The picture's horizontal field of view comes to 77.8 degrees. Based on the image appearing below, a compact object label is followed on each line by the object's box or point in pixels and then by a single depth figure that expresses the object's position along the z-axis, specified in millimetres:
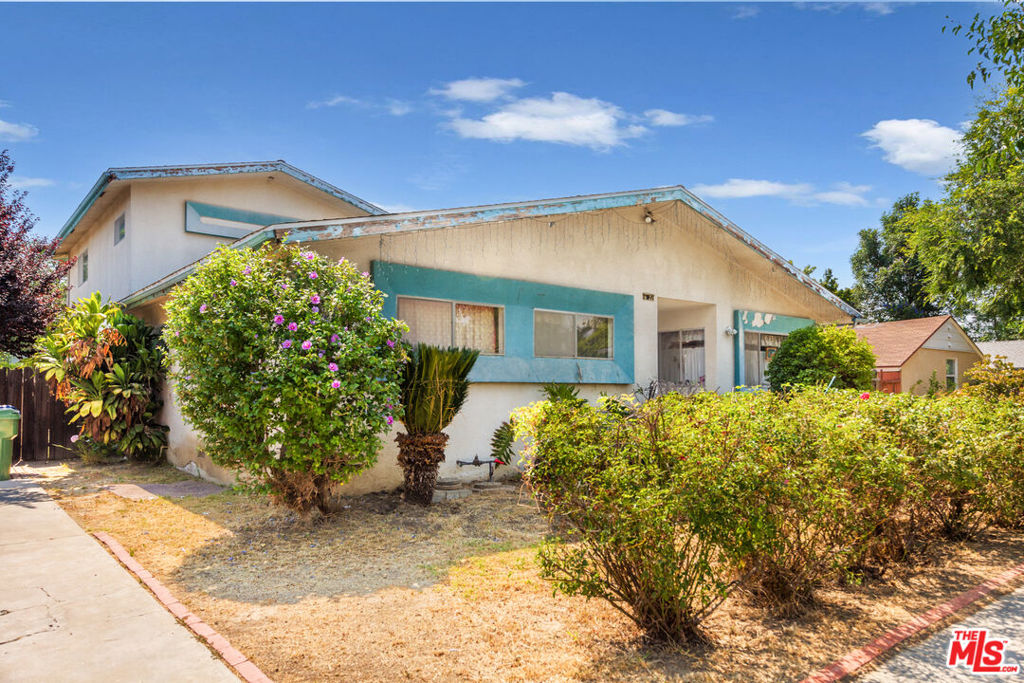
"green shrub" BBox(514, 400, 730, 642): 3604
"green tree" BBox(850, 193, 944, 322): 36312
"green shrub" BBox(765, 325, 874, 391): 12344
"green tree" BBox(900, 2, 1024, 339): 16922
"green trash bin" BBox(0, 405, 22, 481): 10273
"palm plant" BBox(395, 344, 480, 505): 7684
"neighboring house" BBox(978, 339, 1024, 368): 33509
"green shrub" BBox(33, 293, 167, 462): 10695
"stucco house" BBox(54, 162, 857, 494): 9008
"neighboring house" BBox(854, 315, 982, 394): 23406
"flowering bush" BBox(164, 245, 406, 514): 6336
